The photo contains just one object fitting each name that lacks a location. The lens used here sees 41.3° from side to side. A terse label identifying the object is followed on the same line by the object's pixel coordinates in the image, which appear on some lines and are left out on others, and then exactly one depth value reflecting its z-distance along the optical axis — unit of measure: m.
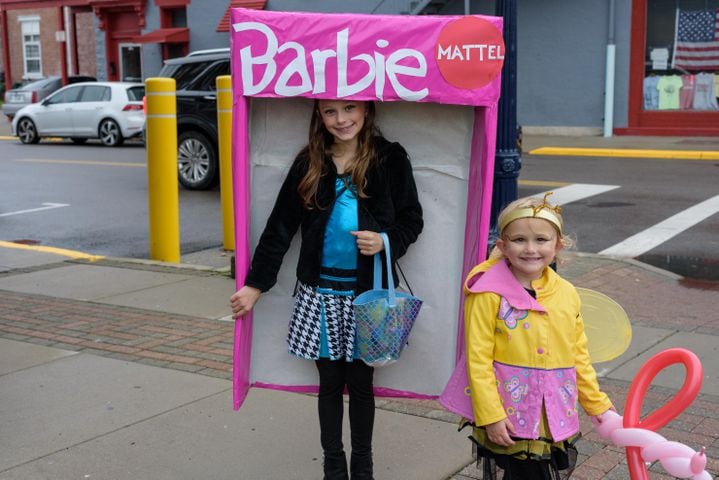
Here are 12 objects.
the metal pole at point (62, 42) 33.72
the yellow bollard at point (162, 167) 8.56
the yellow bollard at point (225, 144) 8.95
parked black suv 13.79
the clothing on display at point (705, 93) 20.84
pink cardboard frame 3.41
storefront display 20.73
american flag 20.64
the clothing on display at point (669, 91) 21.09
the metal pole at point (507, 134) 5.42
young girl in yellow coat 2.99
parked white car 21.19
